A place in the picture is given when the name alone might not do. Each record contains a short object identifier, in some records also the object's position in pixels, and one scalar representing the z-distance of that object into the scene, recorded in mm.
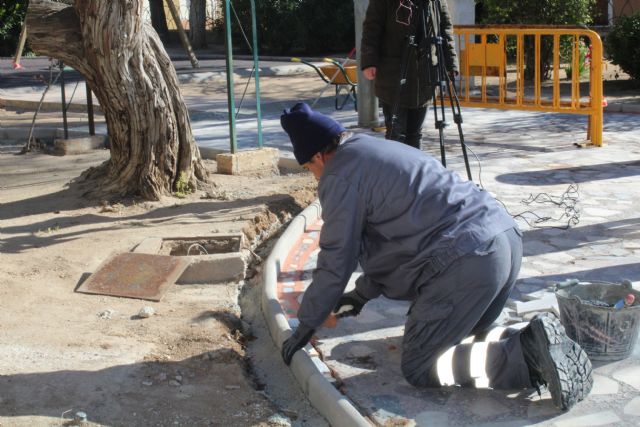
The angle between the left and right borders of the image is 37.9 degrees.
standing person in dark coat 7203
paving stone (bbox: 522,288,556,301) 5727
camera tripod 7090
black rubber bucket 4574
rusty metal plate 6164
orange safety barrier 10281
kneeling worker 4336
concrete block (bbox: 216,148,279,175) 9461
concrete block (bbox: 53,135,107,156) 11328
